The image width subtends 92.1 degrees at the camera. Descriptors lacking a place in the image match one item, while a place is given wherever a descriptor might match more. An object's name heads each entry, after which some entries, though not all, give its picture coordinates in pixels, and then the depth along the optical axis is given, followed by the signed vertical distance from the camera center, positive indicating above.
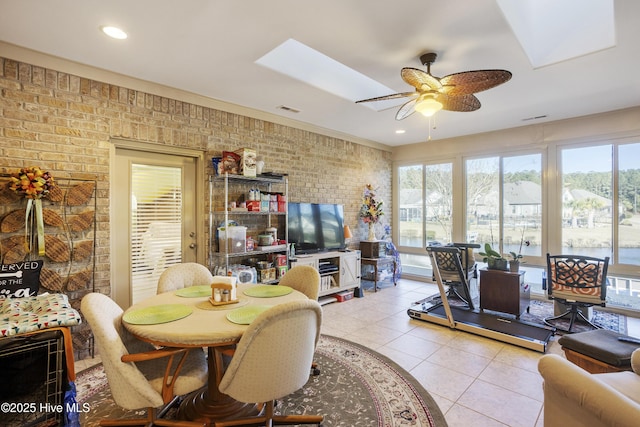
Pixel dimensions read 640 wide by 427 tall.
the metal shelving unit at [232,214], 3.64 +0.02
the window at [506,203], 4.91 +0.21
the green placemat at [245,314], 1.77 -0.60
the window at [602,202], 4.14 +0.19
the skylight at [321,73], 2.99 +1.56
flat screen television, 4.52 -0.18
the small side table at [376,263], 5.34 -0.84
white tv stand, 4.55 -0.83
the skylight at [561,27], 2.45 +1.58
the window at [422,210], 5.91 +0.09
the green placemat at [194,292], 2.33 -0.60
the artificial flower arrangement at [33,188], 2.43 +0.21
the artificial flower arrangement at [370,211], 5.64 +0.08
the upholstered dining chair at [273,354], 1.54 -0.72
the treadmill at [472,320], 3.16 -1.24
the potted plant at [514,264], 3.83 -0.61
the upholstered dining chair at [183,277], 2.65 -0.56
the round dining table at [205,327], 1.62 -0.62
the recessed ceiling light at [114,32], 2.28 +1.38
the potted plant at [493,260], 3.89 -0.58
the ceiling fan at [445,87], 2.25 +1.03
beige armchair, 1.17 -0.76
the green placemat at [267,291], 2.37 -0.61
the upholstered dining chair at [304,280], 2.68 -0.59
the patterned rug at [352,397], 2.05 -1.34
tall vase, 5.58 -0.34
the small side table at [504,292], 3.71 -0.95
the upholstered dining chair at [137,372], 1.57 -0.88
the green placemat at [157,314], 1.76 -0.60
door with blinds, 3.21 -0.04
